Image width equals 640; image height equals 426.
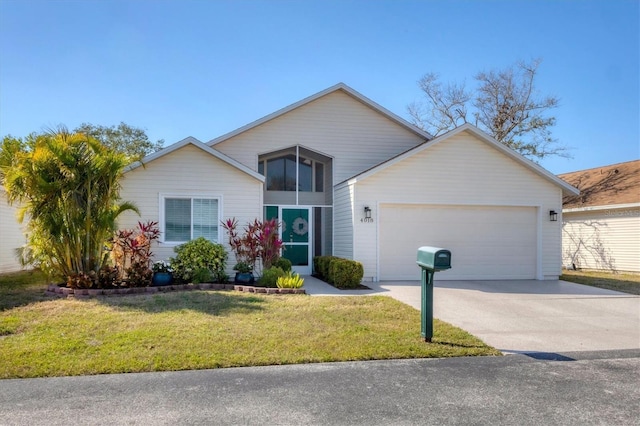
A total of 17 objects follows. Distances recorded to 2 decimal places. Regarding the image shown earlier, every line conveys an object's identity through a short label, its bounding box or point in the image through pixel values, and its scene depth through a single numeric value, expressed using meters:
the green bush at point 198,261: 10.96
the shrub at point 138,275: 10.22
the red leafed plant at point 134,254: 10.25
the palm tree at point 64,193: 9.48
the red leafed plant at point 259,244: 11.52
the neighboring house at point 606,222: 17.47
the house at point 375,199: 12.28
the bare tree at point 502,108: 28.23
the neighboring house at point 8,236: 14.05
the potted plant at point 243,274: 11.22
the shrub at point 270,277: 10.68
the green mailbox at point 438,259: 5.82
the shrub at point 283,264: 12.14
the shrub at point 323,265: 12.71
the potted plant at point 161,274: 10.56
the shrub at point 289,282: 10.25
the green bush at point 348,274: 11.27
